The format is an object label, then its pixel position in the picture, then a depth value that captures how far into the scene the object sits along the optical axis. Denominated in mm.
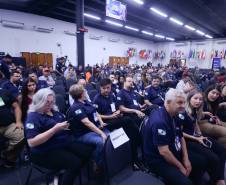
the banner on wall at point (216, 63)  12764
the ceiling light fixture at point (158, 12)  6695
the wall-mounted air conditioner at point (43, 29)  7590
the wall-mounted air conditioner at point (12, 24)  6604
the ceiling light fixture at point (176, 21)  8236
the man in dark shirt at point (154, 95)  3260
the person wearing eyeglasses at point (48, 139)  1379
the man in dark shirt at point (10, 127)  1884
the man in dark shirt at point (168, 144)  1305
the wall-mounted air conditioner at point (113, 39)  11373
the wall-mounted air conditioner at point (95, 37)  10097
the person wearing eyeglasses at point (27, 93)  2128
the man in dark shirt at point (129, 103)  2548
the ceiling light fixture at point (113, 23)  8802
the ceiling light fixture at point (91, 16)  7716
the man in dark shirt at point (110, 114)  2194
